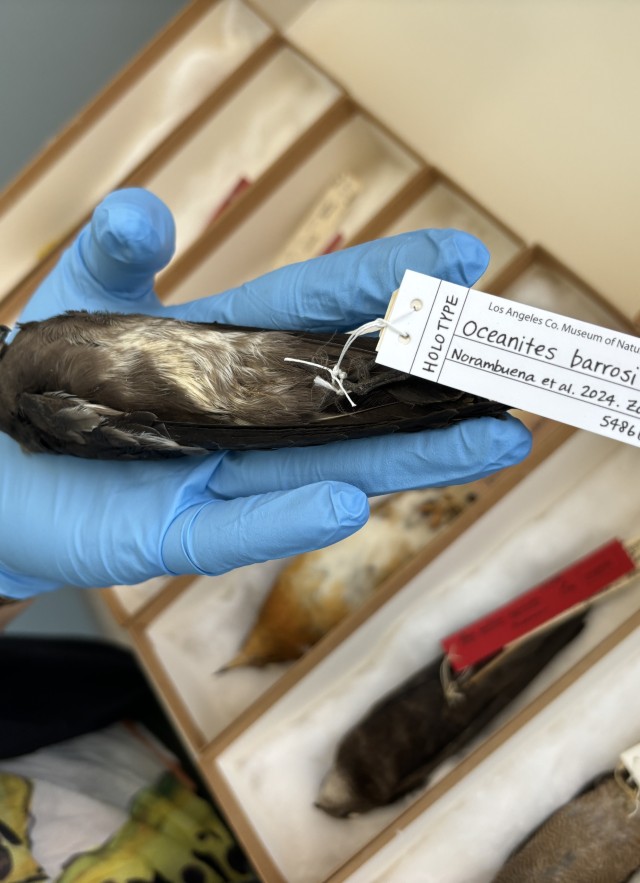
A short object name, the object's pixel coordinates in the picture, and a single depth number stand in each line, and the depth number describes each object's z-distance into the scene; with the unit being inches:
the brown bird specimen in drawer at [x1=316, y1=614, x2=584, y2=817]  14.0
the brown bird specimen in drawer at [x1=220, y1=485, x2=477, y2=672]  15.2
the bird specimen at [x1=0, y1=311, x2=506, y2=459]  10.6
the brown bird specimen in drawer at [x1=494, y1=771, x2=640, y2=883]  13.0
